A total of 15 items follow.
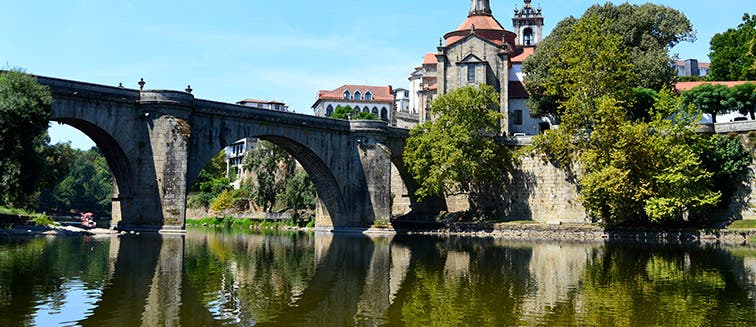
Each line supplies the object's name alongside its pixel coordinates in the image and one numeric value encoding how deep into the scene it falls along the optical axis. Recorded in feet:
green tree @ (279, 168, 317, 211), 235.40
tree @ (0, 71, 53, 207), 111.86
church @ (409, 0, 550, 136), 225.97
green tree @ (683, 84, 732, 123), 193.57
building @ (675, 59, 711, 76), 371.47
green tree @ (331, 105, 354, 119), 336.70
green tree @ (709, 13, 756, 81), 234.58
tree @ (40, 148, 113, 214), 342.44
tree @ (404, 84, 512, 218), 186.66
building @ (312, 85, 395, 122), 389.19
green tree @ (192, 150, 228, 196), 343.87
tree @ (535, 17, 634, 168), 173.58
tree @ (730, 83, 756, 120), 192.03
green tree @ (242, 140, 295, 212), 257.34
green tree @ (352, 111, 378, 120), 321.93
